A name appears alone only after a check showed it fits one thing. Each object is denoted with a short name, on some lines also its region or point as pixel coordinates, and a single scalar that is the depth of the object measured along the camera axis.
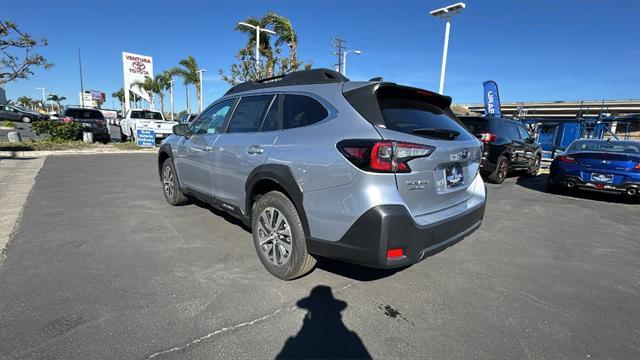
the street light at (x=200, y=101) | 33.85
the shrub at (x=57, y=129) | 13.45
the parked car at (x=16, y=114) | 32.09
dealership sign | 41.12
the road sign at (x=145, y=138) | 14.27
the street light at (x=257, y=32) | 18.55
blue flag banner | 17.19
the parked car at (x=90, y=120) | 15.13
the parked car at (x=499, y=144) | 8.07
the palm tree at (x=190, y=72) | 33.75
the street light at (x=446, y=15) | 12.97
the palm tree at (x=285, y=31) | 19.95
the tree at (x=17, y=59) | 9.70
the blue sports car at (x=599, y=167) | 6.30
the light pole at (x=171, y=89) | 43.37
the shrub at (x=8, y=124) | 27.42
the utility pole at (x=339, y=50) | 35.84
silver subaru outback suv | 2.31
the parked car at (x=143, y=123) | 14.82
